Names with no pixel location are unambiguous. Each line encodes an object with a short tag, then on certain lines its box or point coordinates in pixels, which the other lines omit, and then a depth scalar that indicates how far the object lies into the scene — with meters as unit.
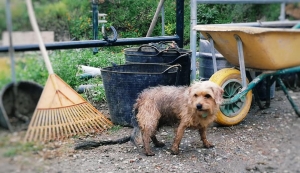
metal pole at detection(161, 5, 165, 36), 2.91
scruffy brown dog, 2.47
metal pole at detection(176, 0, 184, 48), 3.31
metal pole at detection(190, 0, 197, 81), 3.45
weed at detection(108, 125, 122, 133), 2.94
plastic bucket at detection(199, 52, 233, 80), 3.46
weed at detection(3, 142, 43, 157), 0.89
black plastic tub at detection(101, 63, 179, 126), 2.84
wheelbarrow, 2.44
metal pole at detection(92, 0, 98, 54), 1.50
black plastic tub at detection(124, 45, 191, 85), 3.13
